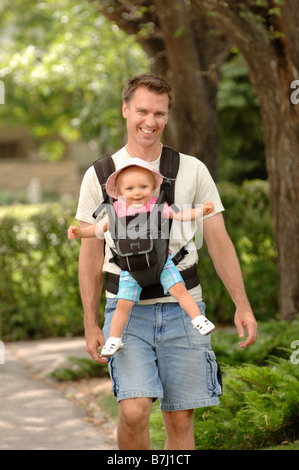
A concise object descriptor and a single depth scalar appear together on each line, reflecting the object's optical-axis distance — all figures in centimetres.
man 664
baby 624
